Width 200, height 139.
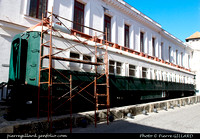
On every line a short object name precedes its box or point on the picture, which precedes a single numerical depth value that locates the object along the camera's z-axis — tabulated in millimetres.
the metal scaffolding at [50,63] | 7074
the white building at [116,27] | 9898
